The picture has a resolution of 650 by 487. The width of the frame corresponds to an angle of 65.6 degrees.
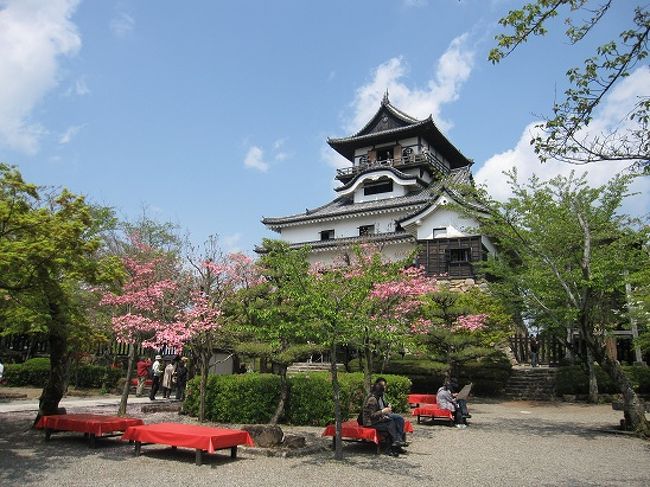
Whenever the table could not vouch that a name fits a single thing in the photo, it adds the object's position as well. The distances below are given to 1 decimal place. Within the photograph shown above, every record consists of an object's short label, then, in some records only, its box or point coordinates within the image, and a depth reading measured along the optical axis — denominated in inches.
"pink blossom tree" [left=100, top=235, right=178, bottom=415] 558.9
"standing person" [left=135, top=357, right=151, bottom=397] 846.5
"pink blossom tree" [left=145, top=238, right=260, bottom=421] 526.0
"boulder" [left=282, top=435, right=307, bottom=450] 384.8
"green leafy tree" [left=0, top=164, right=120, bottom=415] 320.2
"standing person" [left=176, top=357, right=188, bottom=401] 784.3
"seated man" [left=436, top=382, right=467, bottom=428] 551.2
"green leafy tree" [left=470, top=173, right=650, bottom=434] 518.0
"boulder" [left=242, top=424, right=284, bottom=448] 382.9
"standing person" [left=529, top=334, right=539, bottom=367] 1024.9
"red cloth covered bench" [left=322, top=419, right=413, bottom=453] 381.5
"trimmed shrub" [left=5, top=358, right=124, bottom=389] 831.1
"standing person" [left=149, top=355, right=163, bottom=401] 762.8
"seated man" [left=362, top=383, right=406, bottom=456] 382.0
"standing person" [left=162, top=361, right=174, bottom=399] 771.4
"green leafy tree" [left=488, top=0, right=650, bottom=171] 228.4
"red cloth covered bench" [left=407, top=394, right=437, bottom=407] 666.2
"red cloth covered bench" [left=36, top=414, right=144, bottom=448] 378.6
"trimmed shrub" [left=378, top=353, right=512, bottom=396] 874.1
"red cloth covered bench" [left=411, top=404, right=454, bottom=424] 549.3
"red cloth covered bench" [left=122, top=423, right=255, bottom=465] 328.8
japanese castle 1217.4
